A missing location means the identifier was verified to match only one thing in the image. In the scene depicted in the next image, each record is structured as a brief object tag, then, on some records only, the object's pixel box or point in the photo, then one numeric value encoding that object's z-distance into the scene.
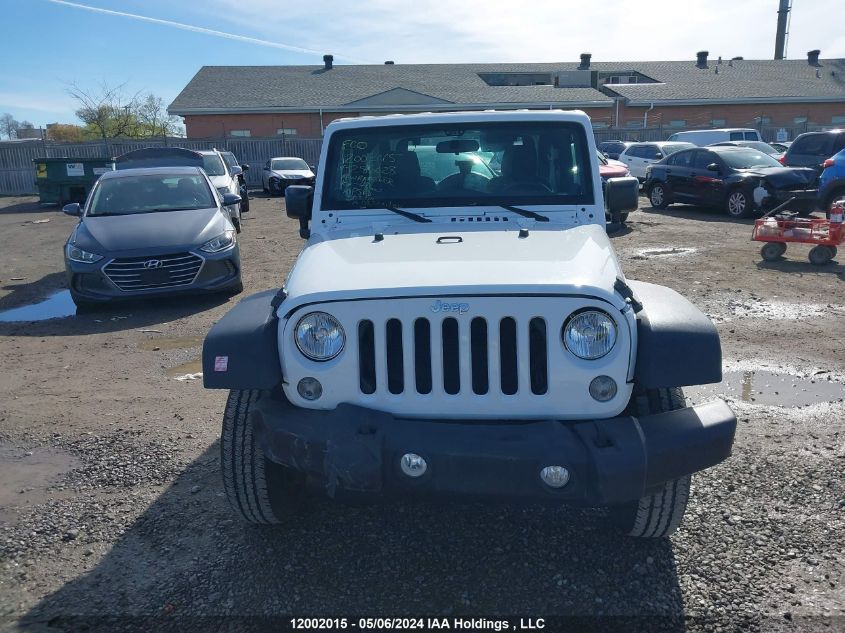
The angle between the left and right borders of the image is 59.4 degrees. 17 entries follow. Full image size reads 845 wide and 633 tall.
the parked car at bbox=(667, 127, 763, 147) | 25.38
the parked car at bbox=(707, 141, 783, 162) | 21.31
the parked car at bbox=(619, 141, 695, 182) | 21.53
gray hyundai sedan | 8.12
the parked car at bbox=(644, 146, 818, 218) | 14.44
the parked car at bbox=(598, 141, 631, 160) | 26.45
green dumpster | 21.44
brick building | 35.34
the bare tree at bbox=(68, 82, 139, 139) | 37.97
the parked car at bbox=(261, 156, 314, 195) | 24.60
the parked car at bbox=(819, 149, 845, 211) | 13.13
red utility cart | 9.57
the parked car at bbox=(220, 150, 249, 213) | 18.64
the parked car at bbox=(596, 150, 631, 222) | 15.98
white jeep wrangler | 2.72
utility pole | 53.38
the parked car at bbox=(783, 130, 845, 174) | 16.81
